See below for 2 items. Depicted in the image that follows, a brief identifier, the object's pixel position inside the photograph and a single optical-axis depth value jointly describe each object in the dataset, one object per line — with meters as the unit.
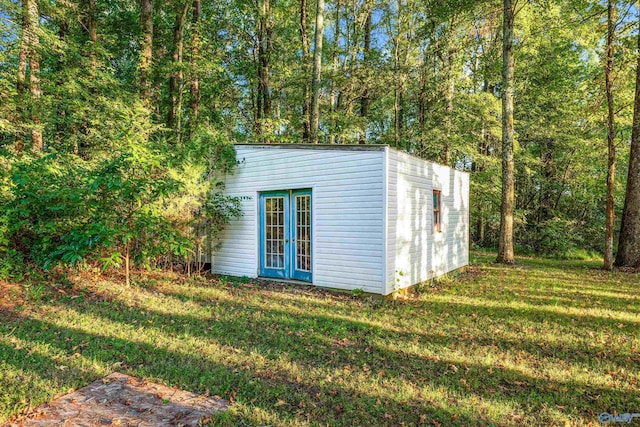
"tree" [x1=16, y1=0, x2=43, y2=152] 7.88
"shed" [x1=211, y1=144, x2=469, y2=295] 6.33
